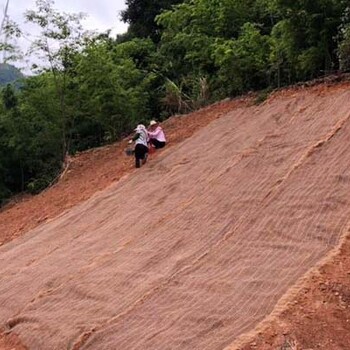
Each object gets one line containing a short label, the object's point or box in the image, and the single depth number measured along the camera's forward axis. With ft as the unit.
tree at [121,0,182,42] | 74.84
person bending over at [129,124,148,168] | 38.09
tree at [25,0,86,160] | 49.37
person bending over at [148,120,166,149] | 40.78
